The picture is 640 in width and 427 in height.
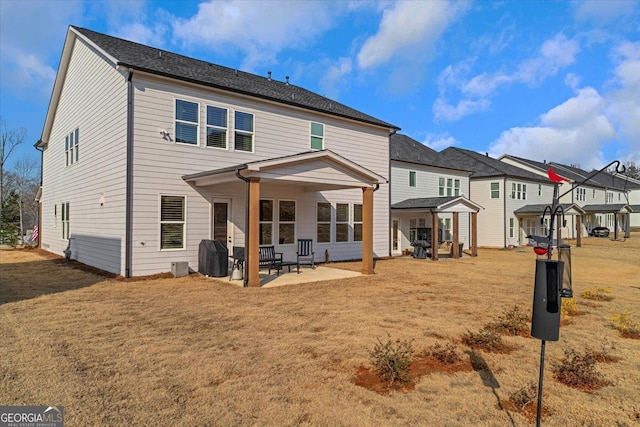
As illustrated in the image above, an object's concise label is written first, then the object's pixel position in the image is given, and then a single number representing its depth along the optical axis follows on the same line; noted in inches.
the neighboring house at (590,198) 1347.2
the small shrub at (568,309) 279.4
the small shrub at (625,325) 232.4
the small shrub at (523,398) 139.9
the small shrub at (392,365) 160.4
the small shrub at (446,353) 184.7
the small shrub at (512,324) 236.4
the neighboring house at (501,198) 1051.3
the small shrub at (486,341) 204.8
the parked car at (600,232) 1546.5
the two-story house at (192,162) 425.1
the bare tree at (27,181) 1516.9
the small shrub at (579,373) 159.5
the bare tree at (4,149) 1143.7
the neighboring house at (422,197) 763.4
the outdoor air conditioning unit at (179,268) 433.4
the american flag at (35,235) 948.6
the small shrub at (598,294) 346.4
